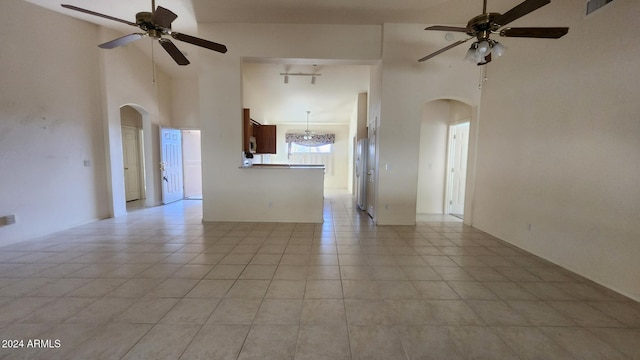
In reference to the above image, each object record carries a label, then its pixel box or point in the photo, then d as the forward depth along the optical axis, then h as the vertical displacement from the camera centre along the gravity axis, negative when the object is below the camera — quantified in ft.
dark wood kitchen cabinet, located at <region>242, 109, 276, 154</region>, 19.72 +1.62
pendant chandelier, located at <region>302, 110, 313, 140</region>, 32.91 +3.19
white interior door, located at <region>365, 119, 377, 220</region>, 16.63 -0.75
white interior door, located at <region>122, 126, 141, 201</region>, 22.80 -0.40
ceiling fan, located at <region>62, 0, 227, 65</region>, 8.18 +4.37
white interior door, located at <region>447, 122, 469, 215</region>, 18.26 -0.32
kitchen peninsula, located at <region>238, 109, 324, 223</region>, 15.81 -2.18
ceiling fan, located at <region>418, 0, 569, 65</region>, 7.42 +4.12
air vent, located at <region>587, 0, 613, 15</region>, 8.27 +5.21
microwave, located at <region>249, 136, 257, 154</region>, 17.58 +1.03
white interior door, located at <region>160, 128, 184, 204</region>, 21.50 -0.59
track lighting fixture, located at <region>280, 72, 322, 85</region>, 19.92 +6.63
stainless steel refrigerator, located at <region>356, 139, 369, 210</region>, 19.48 -1.01
